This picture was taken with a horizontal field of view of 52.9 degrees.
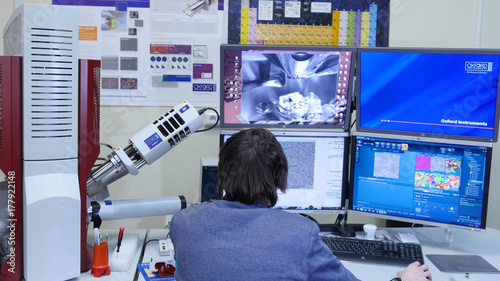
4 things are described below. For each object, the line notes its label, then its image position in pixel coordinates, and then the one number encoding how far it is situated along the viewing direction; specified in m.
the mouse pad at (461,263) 1.74
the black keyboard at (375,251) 1.77
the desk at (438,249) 1.68
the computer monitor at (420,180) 1.85
